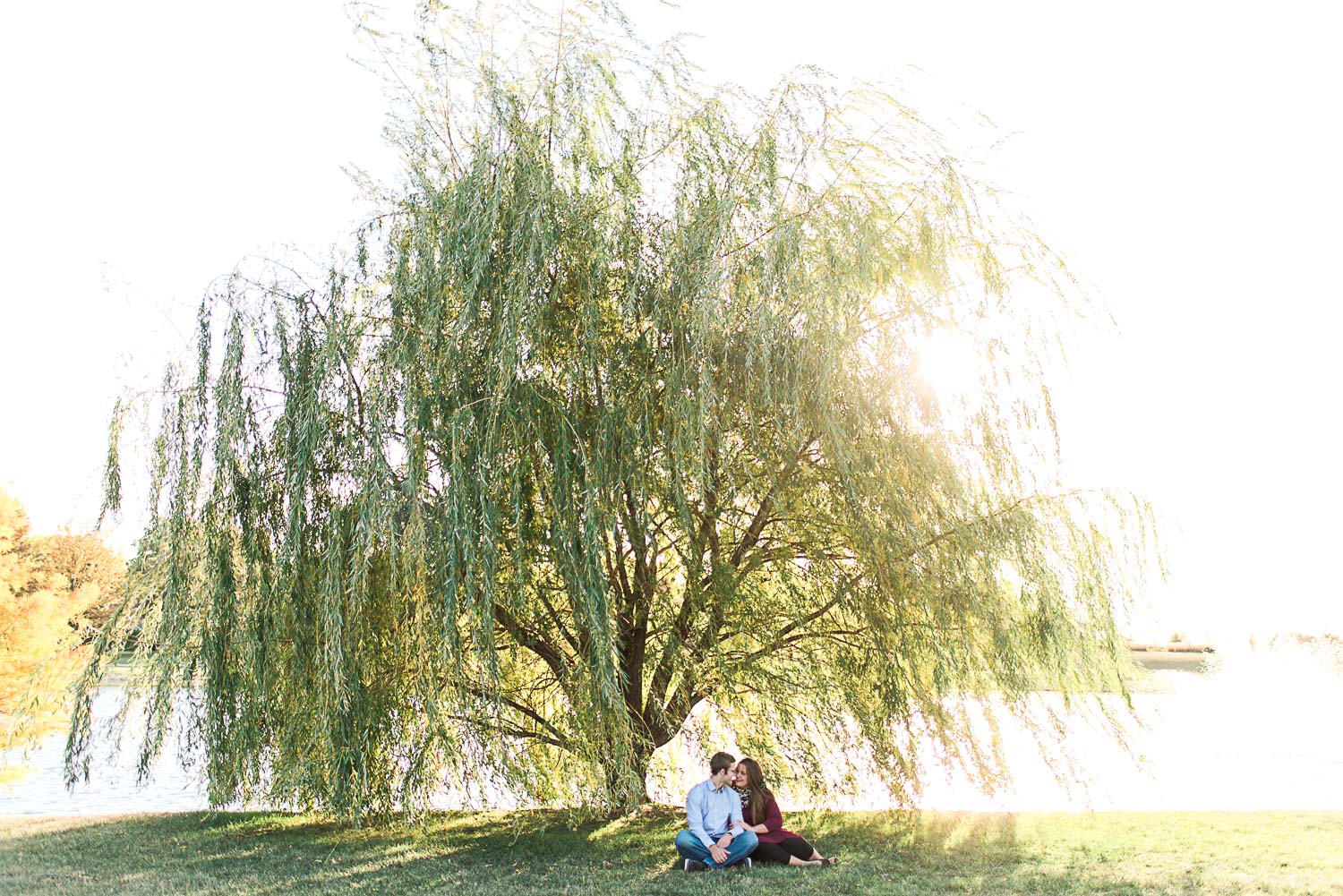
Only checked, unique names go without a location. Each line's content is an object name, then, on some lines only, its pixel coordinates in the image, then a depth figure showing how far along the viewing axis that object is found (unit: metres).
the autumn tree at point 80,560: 14.30
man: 5.61
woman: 5.68
